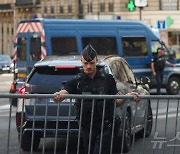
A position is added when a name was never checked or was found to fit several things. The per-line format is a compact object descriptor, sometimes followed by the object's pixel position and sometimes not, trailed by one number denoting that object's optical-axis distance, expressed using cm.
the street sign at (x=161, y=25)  4130
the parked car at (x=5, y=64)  4644
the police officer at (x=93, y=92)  667
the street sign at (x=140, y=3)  3672
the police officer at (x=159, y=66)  2220
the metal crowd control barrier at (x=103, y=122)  669
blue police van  2108
